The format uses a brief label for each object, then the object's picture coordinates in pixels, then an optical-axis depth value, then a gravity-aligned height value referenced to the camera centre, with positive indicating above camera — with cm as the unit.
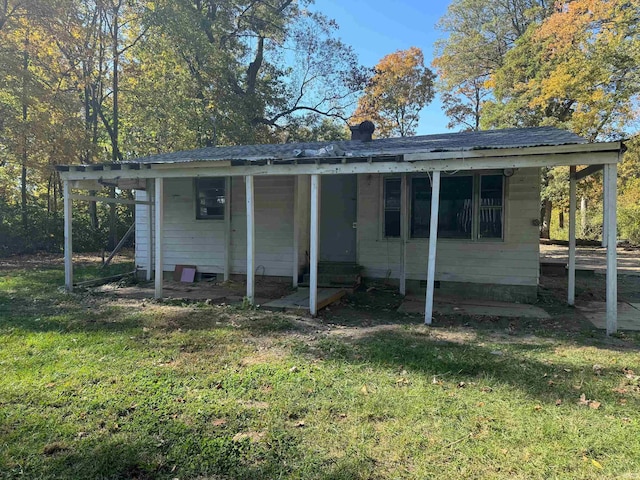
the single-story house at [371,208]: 553 +49
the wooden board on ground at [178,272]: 916 -100
